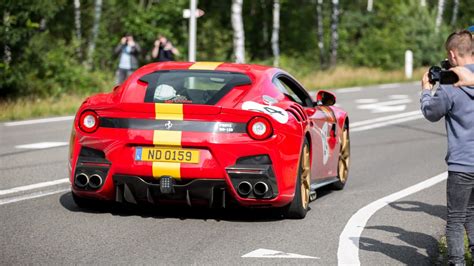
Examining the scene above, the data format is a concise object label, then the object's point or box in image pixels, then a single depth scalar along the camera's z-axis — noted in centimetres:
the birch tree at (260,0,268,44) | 6284
